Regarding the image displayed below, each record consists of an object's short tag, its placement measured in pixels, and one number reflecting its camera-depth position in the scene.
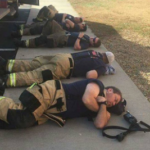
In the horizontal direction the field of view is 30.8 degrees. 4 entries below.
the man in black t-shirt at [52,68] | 3.87
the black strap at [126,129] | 2.96
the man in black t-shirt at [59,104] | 2.96
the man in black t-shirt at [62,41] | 5.60
